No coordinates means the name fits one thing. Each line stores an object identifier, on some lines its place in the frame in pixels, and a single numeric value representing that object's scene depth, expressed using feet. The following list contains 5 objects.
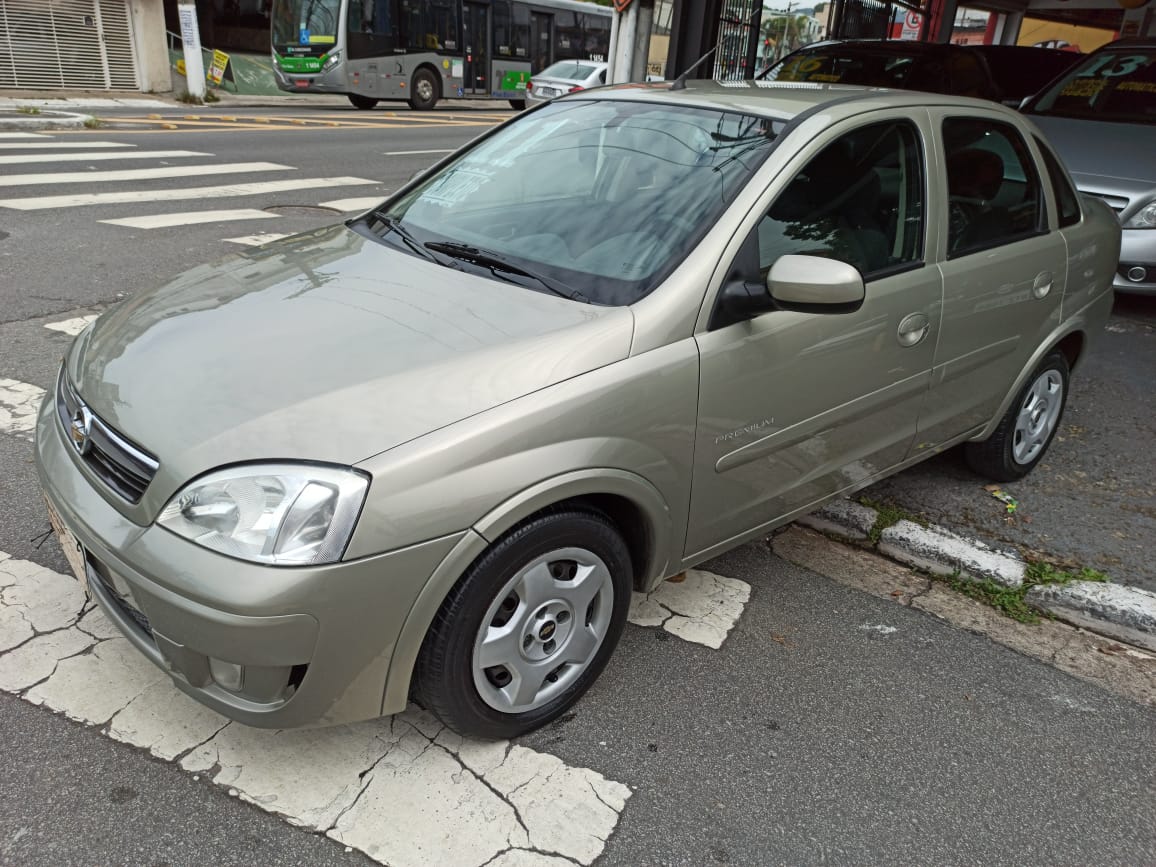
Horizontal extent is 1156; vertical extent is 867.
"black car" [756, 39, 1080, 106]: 28.76
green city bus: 64.44
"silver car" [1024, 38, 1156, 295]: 20.89
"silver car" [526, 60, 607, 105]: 69.05
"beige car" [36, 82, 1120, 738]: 6.66
